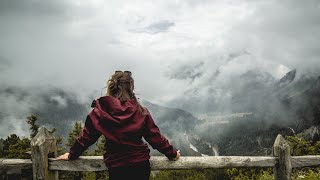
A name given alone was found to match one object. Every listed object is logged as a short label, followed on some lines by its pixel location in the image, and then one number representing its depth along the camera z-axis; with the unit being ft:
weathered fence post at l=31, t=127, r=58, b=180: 10.75
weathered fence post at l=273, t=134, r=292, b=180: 12.37
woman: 9.18
